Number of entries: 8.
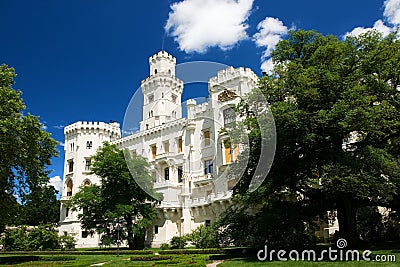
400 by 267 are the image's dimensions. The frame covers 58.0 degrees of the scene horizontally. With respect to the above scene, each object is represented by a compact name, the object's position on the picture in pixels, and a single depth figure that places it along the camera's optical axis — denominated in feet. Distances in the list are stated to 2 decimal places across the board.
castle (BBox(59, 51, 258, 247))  129.39
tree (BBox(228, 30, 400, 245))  54.95
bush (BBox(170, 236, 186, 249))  108.58
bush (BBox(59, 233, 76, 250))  142.72
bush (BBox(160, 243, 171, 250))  107.76
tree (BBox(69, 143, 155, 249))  118.21
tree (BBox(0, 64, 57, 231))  72.95
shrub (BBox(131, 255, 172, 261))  65.00
